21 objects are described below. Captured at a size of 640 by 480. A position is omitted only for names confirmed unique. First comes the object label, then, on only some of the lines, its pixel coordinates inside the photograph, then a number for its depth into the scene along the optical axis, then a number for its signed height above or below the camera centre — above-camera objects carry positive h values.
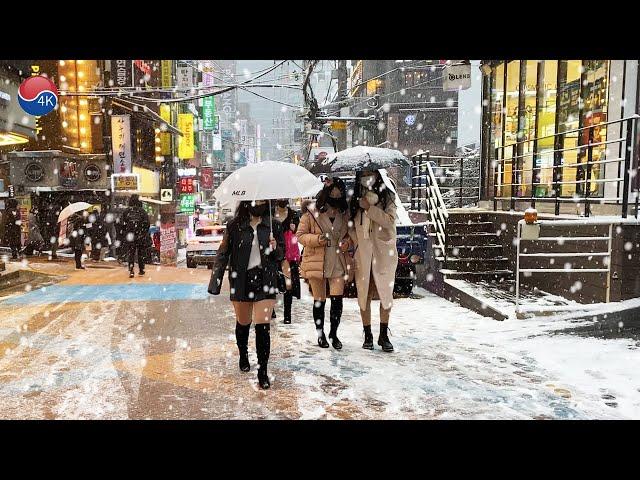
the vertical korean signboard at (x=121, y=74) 25.45 +6.38
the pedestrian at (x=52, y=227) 19.28 -0.97
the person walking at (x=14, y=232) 18.97 -1.07
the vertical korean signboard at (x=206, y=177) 62.34 +3.00
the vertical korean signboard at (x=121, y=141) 25.00 +2.97
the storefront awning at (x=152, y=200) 32.51 +0.14
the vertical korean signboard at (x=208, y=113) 52.09 +9.03
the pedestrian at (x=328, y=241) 6.86 -0.52
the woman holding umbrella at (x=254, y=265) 5.47 -0.68
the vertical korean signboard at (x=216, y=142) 75.12 +8.70
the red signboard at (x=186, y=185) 43.47 +1.43
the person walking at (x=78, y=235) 15.78 -1.02
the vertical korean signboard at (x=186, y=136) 41.97 +5.37
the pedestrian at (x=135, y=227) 13.59 -0.65
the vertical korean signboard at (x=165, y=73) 37.25 +9.30
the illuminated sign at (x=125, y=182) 23.98 +0.94
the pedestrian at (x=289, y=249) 8.68 -0.84
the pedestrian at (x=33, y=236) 19.55 -1.28
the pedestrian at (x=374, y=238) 6.80 -0.49
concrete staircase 10.98 -1.17
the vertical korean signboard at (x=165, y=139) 35.84 +4.43
